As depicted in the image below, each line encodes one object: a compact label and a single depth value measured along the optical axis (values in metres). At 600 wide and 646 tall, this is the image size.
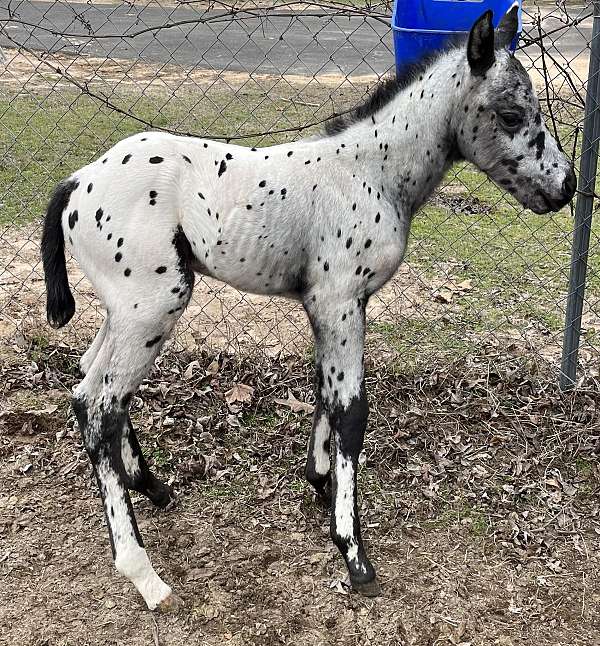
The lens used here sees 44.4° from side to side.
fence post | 3.63
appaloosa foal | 2.74
